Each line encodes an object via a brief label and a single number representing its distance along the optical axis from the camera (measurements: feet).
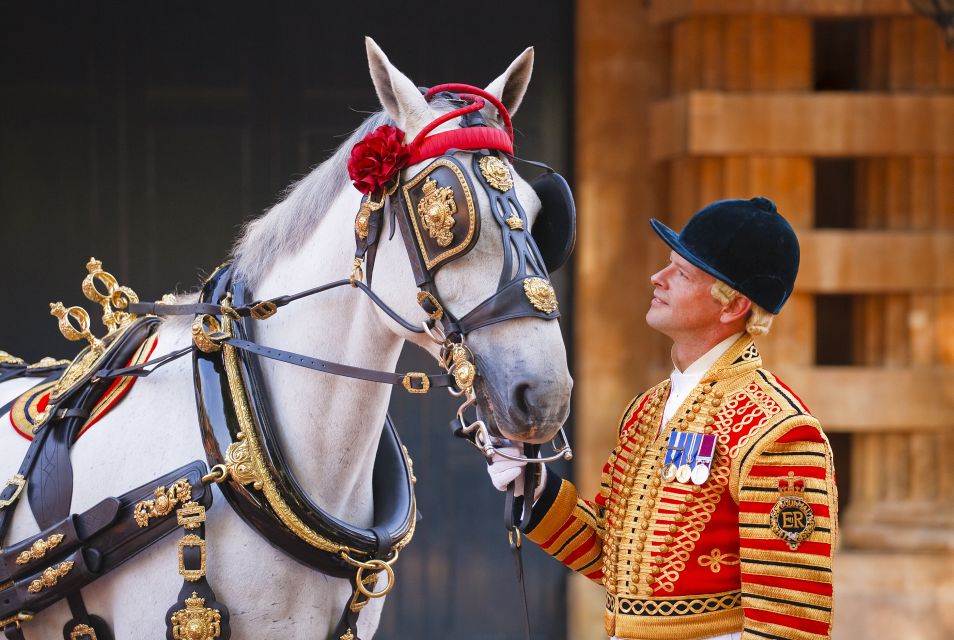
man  40.44
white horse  41.37
